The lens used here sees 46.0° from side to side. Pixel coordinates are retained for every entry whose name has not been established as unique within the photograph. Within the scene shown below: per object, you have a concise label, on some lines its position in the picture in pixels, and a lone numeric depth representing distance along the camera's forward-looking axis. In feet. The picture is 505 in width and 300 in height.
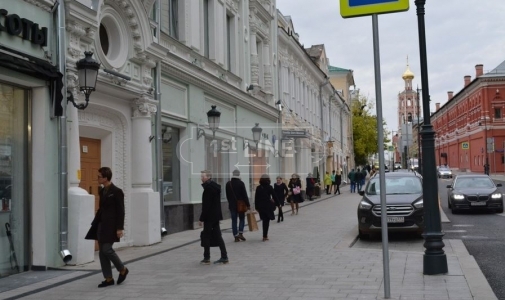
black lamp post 28.78
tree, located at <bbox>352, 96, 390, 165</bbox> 240.94
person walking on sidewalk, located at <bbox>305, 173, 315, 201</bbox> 102.46
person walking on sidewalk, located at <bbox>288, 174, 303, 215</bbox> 74.02
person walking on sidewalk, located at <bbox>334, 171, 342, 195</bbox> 131.13
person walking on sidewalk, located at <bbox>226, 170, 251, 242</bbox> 47.29
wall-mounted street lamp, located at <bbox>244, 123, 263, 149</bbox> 73.67
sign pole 21.53
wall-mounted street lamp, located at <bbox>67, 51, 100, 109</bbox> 34.14
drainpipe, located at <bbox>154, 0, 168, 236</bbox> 47.60
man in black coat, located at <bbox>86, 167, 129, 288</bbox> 27.61
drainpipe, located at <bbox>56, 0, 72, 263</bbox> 33.12
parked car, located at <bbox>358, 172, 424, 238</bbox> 46.21
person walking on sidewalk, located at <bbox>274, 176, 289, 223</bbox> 67.97
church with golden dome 402.93
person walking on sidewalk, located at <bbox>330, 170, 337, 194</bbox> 132.67
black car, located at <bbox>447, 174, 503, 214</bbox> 66.85
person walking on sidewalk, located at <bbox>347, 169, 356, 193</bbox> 130.52
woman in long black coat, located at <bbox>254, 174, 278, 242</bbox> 48.32
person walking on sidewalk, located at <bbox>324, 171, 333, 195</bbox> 126.72
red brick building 238.48
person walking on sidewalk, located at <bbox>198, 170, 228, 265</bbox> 34.65
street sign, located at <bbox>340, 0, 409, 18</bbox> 21.65
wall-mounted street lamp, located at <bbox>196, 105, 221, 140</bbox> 53.93
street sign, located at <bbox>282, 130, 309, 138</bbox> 98.89
